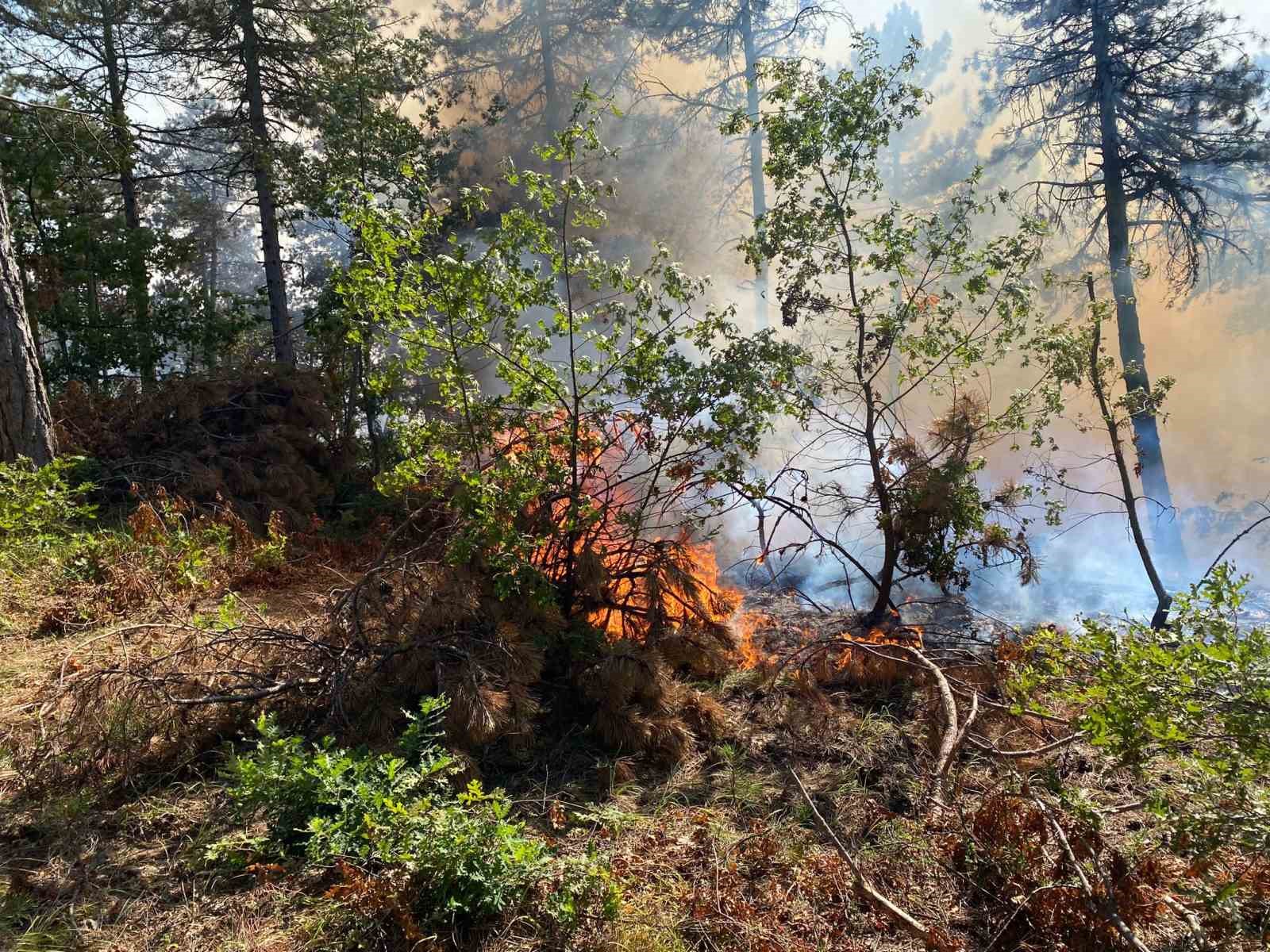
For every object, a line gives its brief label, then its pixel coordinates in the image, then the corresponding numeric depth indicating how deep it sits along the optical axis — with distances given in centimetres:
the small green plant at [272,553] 711
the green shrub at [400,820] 296
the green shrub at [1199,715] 240
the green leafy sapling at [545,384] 464
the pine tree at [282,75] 1153
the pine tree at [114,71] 1078
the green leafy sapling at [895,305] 659
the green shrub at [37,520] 594
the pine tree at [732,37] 1912
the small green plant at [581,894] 294
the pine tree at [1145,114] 1265
